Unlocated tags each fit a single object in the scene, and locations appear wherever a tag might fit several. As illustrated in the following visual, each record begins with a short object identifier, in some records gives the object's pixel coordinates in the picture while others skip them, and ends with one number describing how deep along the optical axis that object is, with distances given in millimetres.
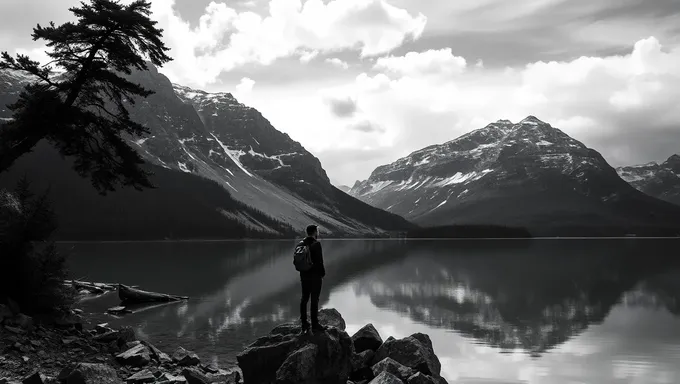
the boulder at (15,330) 21484
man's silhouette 18703
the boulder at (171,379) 19809
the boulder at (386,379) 18078
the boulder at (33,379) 16578
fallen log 51812
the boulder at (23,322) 22422
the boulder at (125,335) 26175
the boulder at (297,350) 18875
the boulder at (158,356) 24431
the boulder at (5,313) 22055
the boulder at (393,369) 20670
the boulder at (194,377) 20578
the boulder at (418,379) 20109
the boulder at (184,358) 24781
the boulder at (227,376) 22062
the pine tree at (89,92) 24719
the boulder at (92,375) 16931
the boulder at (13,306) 23281
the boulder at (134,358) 22766
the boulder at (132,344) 25466
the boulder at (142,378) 19964
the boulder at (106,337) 25819
